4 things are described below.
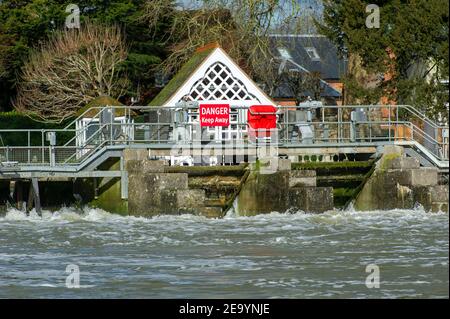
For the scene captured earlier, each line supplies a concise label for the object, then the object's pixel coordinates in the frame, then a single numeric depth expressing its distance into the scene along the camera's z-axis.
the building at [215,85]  49.47
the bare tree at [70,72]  61.16
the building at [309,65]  71.44
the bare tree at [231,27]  57.88
